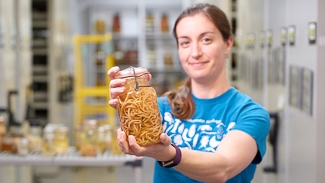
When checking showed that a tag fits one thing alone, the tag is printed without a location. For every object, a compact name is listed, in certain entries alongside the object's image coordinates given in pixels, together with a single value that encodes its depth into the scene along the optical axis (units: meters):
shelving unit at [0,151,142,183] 3.25
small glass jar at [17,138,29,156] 3.48
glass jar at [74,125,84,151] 3.56
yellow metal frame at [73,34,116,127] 7.36
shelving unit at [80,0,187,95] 10.96
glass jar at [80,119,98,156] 3.44
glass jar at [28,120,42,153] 3.57
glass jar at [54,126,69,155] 3.51
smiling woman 1.78
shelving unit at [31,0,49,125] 8.08
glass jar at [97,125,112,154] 3.52
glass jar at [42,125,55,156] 3.50
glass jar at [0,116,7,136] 3.47
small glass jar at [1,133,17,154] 3.51
